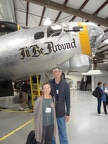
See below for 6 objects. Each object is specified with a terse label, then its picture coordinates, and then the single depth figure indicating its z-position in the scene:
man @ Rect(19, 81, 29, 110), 5.35
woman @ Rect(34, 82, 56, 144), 1.82
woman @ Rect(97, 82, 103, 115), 4.74
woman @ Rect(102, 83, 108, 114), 4.85
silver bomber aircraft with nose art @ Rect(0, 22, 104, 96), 3.03
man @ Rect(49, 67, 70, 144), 2.14
